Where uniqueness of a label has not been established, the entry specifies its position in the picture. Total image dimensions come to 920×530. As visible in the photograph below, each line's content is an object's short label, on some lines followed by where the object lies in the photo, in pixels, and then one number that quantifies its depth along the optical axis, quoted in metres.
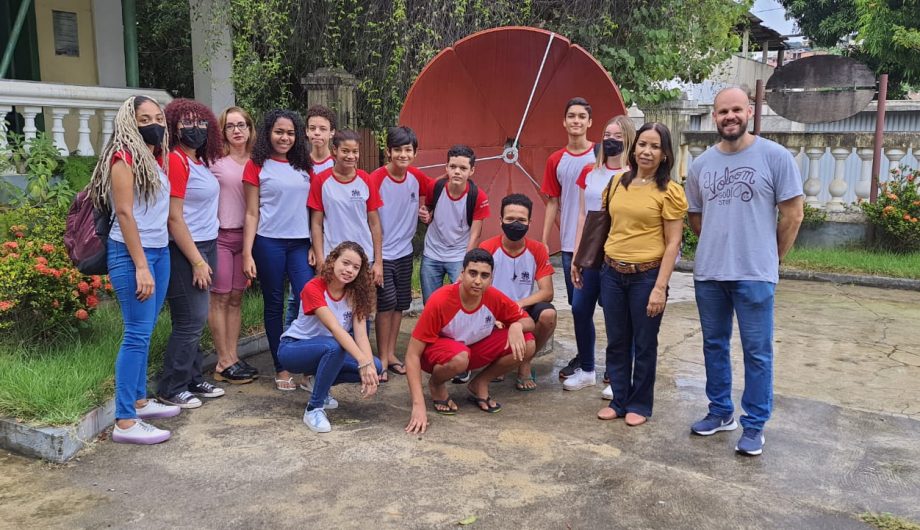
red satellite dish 5.61
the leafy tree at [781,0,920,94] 15.30
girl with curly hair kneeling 3.88
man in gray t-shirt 3.47
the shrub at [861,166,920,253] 8.41
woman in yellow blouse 3.73
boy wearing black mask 4.37
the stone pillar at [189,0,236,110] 8.45
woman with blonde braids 3.47
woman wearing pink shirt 4.40
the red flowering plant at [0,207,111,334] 4.30
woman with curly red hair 3.87
